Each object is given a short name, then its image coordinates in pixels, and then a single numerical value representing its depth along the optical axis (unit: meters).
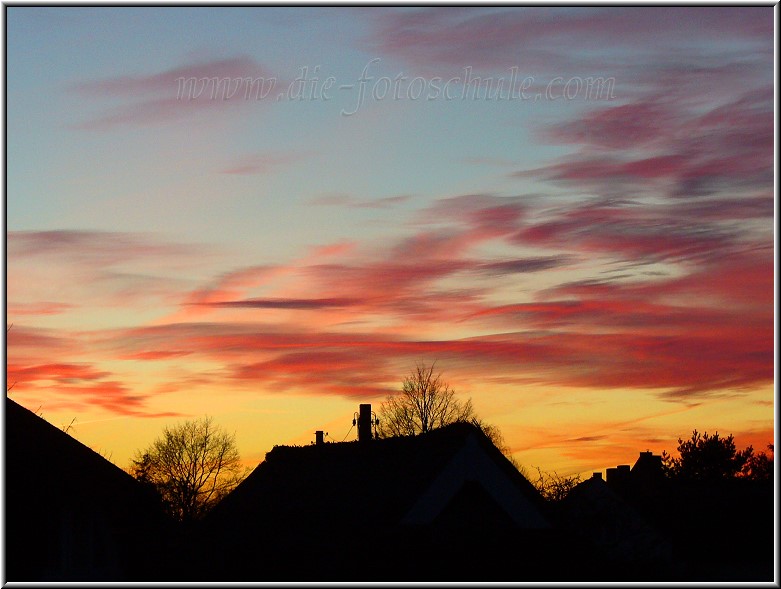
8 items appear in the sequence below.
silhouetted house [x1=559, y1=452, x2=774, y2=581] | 55.44
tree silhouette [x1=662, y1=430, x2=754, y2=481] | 99.75
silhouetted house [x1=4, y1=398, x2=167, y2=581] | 25.00
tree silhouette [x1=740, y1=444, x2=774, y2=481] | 98.07
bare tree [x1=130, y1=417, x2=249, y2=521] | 84.50
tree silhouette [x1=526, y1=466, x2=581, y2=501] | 56.59
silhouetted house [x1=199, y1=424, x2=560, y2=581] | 34.37
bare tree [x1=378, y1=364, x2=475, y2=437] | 80.88
